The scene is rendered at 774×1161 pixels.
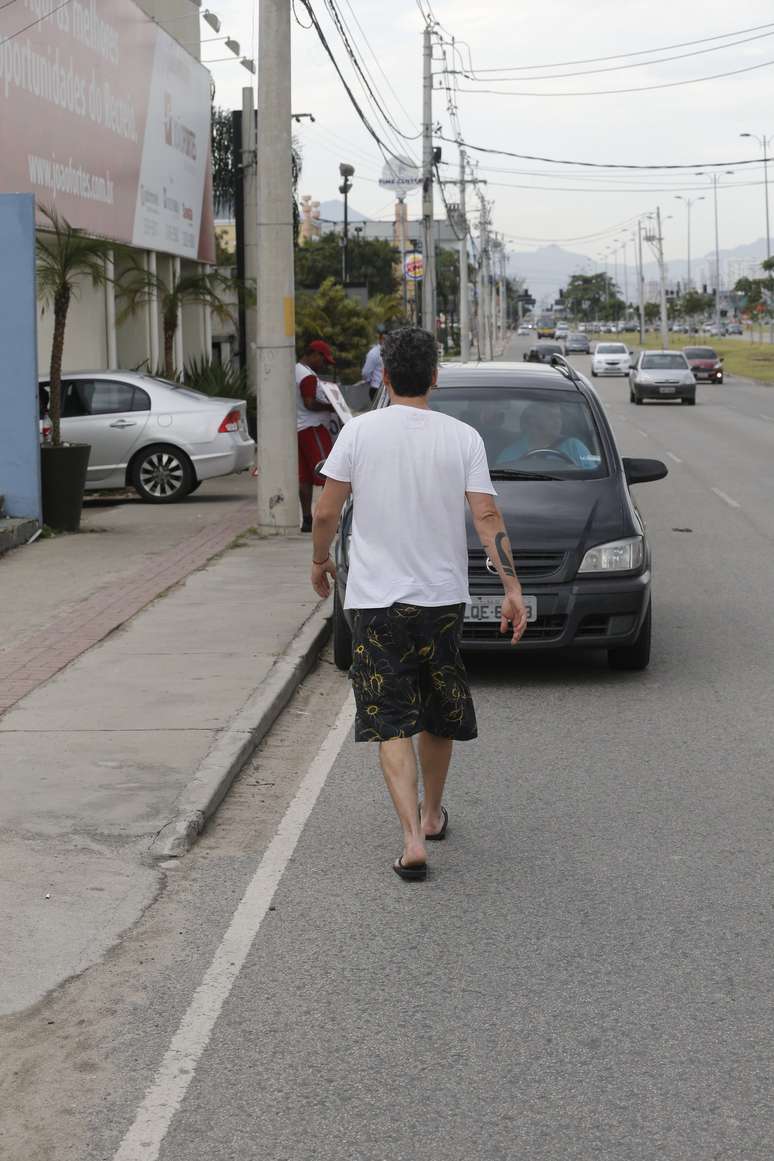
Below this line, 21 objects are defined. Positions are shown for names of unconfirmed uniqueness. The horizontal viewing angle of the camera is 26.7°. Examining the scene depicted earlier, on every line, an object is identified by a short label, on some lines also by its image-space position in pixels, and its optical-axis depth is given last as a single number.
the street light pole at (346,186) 49.00
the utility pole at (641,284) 134.74
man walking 5.54
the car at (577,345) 99.94
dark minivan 8.90
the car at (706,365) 59.88
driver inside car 9.96
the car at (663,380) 44.91
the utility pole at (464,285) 64.00
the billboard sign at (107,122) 19.72
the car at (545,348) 63.21
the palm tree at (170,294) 25.34
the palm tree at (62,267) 16.28
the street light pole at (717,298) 142.23
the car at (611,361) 69.12
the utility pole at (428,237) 43.28
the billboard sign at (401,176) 44.44
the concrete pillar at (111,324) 24.72
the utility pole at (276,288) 15.45
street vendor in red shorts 15.82
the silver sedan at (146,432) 19.03
